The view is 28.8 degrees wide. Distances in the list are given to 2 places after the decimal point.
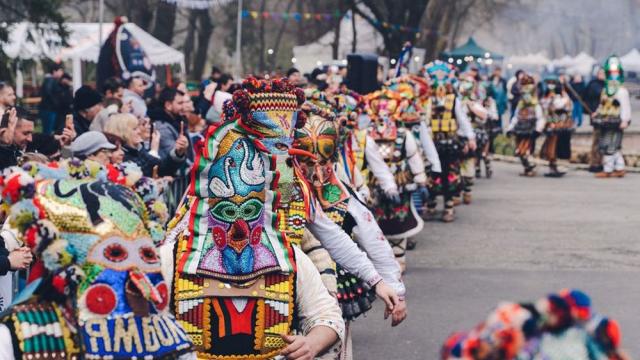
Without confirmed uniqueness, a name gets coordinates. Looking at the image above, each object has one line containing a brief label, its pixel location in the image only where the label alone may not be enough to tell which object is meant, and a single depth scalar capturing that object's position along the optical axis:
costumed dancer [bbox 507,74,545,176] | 20.94
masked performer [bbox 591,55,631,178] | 20.05
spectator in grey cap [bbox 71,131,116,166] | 5.91
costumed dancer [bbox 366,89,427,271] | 11.04
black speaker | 14.86
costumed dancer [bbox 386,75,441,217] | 11.77
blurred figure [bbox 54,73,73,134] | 15.99
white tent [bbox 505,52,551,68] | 57.78
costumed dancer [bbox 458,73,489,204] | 16.30
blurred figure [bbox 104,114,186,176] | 7.80
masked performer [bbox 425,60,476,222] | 14.67
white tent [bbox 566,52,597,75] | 57.10
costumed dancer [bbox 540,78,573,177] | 21.14
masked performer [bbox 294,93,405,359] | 5.67
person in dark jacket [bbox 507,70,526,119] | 25.90
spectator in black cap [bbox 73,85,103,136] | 9.88
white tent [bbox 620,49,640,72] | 51.00
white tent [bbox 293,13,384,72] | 40.03
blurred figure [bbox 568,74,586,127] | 32.80
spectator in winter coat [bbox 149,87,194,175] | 10.52
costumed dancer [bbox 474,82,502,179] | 19.70
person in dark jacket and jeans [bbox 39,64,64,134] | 16.95
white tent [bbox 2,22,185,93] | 25.95
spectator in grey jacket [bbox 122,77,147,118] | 10.26
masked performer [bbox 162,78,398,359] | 3.93
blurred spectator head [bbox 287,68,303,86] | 15.26
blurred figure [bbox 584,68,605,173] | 21.90
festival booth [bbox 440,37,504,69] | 46.94
